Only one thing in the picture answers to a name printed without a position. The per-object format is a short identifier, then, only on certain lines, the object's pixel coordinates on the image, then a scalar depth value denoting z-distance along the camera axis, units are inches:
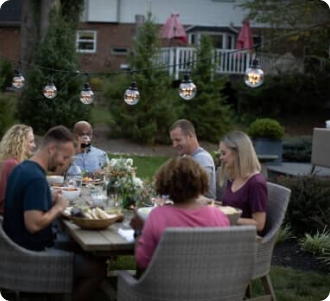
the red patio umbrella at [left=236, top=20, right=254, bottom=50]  940.6
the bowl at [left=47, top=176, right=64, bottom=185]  224.8
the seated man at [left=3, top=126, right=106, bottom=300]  155.8
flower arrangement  181.5
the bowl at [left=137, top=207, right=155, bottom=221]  151.0
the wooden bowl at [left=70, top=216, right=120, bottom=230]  158.9
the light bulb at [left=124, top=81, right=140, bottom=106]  297.6
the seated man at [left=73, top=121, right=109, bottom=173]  270.4
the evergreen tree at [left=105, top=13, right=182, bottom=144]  635.5
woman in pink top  138.1
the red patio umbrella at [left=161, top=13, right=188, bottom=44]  922.1
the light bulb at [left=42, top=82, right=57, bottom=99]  340.5
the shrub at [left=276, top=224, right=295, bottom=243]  277.6
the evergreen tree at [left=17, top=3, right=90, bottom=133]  610.2
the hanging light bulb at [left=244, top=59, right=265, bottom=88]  248.8
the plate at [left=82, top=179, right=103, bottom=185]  234.1
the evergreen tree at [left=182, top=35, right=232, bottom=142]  677.9
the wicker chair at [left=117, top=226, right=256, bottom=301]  132.0
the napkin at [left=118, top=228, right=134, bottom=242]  153.5
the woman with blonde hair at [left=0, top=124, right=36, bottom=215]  198.1
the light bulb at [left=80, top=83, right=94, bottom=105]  316.5
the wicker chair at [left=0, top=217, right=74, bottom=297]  161.8
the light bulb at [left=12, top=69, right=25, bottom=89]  339.0
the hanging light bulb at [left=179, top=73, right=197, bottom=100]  283.9
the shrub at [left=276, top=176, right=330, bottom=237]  285.3
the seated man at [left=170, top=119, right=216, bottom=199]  227.9
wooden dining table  147.4
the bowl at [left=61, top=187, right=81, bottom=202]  194.0
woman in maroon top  176.2
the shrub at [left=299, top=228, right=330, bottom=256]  259.0
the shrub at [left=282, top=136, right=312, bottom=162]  604.1
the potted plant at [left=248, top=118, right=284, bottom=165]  567.8
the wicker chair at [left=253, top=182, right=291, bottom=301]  178.9
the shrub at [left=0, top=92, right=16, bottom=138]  592.7
